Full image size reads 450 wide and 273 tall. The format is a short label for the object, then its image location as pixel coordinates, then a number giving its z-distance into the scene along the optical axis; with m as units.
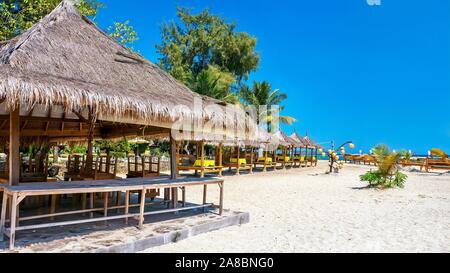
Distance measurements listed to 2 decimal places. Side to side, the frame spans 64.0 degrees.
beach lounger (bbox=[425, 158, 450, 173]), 19.82
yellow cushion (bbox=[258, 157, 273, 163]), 20.02
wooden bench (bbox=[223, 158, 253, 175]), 17.33
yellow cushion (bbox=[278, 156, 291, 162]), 22.42
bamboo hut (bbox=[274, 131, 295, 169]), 20.04
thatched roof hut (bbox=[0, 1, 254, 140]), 4.30
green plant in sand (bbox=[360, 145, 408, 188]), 11.24
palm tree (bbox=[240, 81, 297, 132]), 26.22
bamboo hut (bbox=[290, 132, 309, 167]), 23.52
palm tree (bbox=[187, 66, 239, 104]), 22.44
